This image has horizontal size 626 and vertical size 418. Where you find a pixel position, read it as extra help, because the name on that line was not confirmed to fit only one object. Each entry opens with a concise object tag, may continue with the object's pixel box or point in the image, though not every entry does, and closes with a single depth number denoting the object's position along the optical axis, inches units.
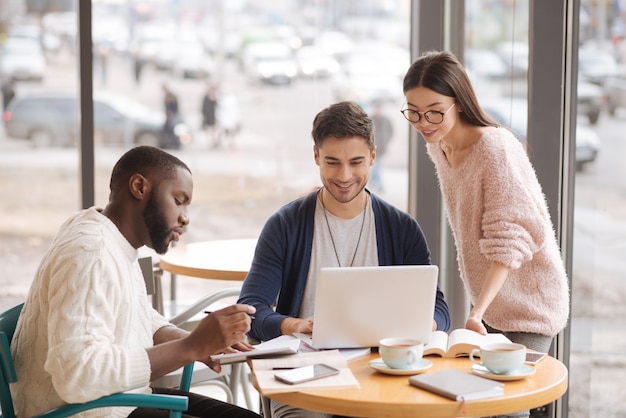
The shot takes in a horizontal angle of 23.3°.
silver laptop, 143.0
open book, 145.5
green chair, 136.8
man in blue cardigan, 156.4
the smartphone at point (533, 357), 144.1
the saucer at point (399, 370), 140.1
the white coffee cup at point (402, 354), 140.4
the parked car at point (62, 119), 257.0
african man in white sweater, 134.7
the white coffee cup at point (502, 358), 138.6
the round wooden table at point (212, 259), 198.0
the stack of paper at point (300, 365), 136.4
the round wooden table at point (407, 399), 132.5
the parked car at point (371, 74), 257.2
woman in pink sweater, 157.7
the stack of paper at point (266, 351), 142.4
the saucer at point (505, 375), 138.3
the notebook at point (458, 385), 133.6
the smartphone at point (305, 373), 137.4
